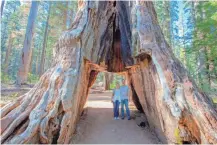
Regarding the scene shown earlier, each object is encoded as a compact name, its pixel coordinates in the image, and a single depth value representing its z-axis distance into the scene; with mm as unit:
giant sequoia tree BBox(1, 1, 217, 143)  3527
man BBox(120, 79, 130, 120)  6251
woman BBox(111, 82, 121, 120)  6211
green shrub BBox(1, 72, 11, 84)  15518
